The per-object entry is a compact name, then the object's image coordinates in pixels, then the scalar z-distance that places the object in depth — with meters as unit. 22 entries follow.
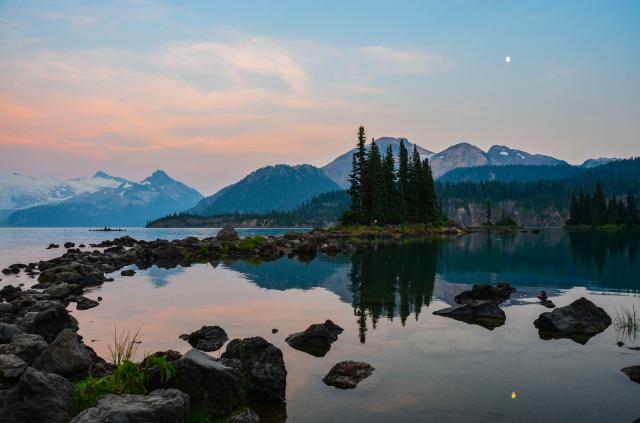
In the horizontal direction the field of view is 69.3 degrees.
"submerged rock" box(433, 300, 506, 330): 22.14
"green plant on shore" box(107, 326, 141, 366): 16.48
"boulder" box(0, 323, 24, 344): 16.70
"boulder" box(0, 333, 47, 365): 13.80
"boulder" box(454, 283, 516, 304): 27.45
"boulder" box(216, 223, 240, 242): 79.88
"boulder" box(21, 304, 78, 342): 18.17
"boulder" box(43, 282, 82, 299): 28.92
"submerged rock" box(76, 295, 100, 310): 25.92
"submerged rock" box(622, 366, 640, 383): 13.50
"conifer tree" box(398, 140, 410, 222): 123.57
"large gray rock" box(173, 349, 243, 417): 11.15
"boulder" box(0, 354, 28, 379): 12.09
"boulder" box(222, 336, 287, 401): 12.56
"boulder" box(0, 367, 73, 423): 9.52
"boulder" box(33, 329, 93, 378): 12.73
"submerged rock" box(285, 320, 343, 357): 17.20
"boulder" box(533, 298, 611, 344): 19.12
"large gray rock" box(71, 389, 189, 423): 8.52
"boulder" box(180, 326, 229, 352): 17.52
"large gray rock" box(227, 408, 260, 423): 10.44
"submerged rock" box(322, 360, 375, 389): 13.21
